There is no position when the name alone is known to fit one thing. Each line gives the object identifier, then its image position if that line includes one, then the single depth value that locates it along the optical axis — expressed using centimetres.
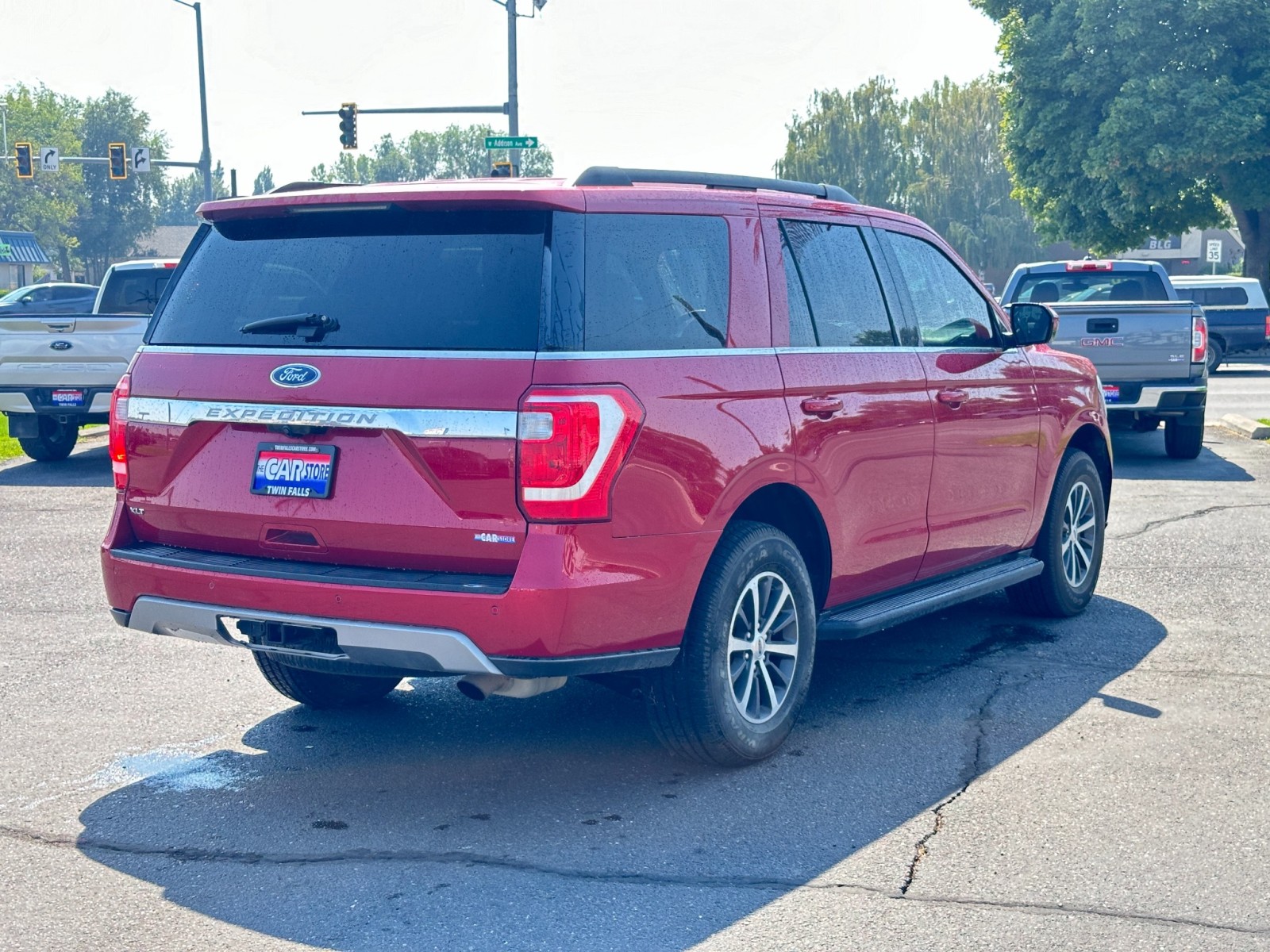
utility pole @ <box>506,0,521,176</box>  3022
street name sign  2731
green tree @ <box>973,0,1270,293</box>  3169
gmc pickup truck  1398
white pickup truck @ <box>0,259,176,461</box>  1415
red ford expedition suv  446
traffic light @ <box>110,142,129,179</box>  4059
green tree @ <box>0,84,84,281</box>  10175
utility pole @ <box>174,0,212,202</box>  4200
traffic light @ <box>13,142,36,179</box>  3947
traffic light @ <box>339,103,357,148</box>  3238
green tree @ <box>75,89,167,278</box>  11338
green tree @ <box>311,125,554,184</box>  15988
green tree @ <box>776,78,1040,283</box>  7469
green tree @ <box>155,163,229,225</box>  12300
